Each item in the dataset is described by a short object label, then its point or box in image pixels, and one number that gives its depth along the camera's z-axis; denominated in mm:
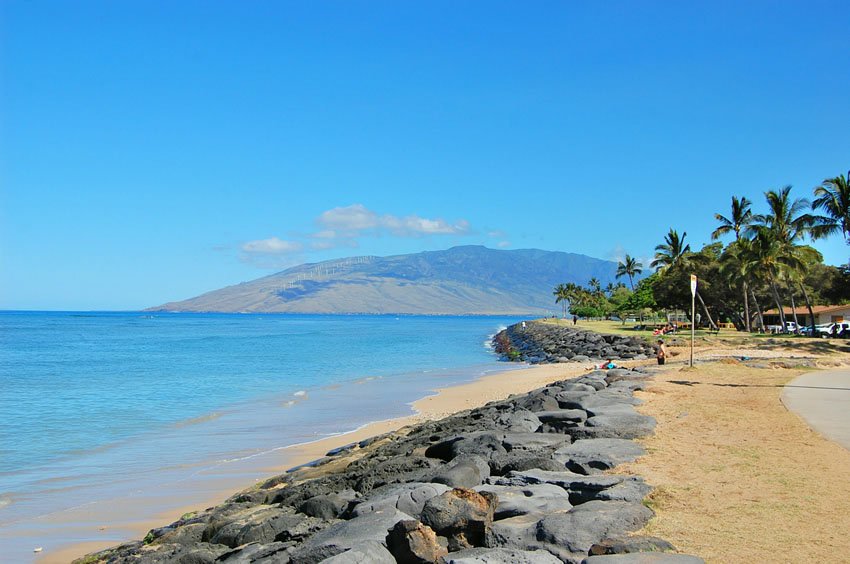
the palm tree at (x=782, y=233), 44469
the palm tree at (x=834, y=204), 39812
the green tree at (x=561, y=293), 136988
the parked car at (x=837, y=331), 42747
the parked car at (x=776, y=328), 54844
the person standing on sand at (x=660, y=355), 22531
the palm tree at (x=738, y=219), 56875
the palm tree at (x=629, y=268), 109994
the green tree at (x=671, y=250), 63875
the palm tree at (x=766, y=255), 44719
